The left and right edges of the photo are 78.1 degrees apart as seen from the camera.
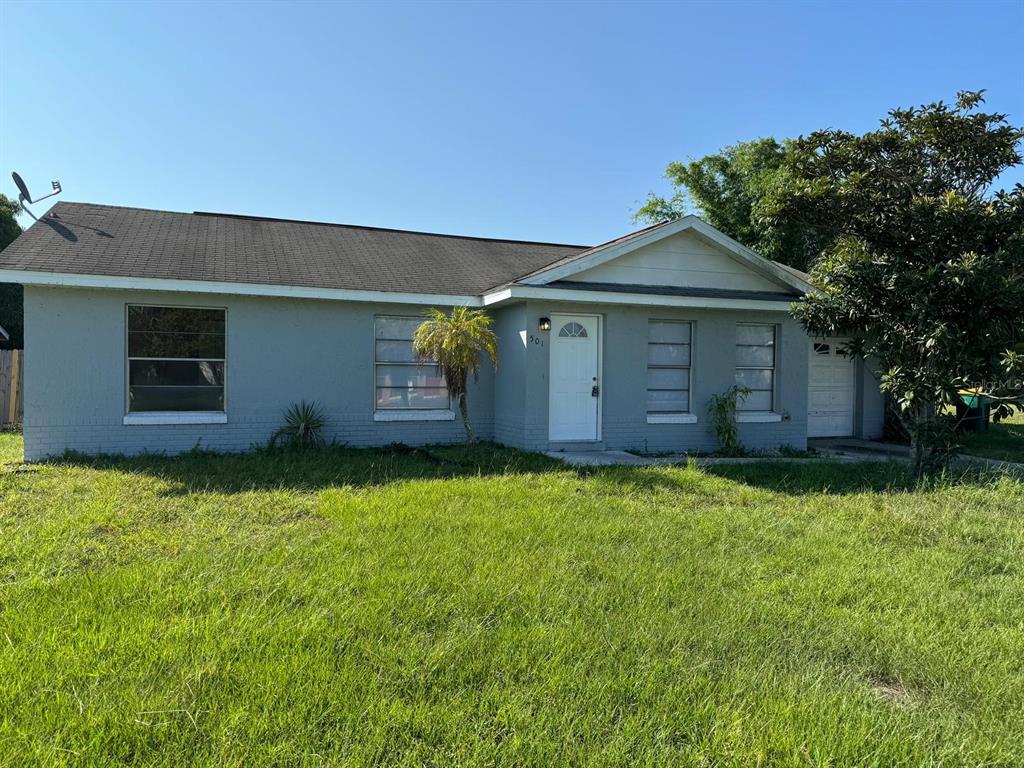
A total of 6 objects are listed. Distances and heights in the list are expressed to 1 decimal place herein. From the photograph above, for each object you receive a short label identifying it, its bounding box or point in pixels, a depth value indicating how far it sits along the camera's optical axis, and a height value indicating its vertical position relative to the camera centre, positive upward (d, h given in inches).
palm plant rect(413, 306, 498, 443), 367.2 +16.2
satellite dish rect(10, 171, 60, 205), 512.7 +146.5
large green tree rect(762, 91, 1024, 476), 307.7 +66.5
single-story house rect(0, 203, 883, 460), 360.8 +20.2
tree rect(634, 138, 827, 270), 802.8 +253.6
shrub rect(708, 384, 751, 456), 425.1 -30.3
